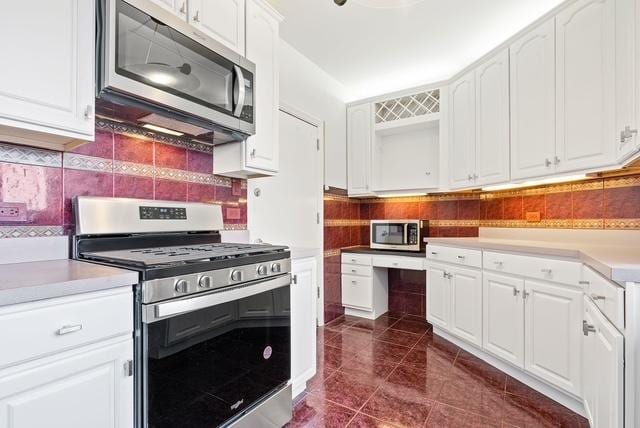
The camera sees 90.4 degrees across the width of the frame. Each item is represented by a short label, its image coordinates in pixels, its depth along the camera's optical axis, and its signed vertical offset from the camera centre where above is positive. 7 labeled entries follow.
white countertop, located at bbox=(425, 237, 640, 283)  1.06 -0.20
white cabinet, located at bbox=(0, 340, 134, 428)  0.82 -0.51
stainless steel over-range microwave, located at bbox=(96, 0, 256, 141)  1.25 +0.66
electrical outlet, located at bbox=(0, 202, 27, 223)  1.23 +0.01
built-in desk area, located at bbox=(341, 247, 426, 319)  3.33 -0.71
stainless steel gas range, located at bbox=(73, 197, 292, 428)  1.08 -0.39
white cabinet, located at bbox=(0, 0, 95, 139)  1.04 +0.53
